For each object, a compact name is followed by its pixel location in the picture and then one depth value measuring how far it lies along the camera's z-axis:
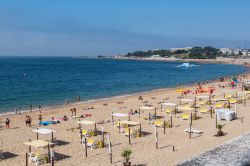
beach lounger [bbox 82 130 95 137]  23.10
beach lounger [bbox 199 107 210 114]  30.40
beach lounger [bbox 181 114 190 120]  27.93
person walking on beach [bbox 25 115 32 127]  28.40
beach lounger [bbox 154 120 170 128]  25.12
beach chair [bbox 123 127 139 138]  23.05
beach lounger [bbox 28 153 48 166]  18.11
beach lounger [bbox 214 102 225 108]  31.77
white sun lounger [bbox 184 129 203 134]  23.01
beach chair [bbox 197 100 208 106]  35.25
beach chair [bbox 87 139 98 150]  20.45
